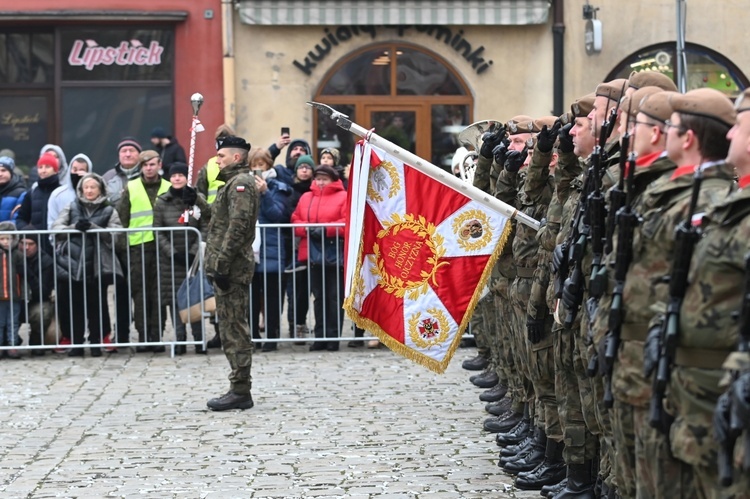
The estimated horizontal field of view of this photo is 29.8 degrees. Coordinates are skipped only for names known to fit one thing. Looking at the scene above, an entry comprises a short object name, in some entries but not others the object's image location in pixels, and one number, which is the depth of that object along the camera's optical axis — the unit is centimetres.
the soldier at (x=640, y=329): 504
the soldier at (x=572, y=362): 685
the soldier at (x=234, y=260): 1010
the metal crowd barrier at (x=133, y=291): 1305
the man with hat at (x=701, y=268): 452
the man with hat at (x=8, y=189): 1375
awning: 2005
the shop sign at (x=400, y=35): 2033
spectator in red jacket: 1341
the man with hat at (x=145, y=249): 1321
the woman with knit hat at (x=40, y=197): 1355
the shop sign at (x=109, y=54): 2012
